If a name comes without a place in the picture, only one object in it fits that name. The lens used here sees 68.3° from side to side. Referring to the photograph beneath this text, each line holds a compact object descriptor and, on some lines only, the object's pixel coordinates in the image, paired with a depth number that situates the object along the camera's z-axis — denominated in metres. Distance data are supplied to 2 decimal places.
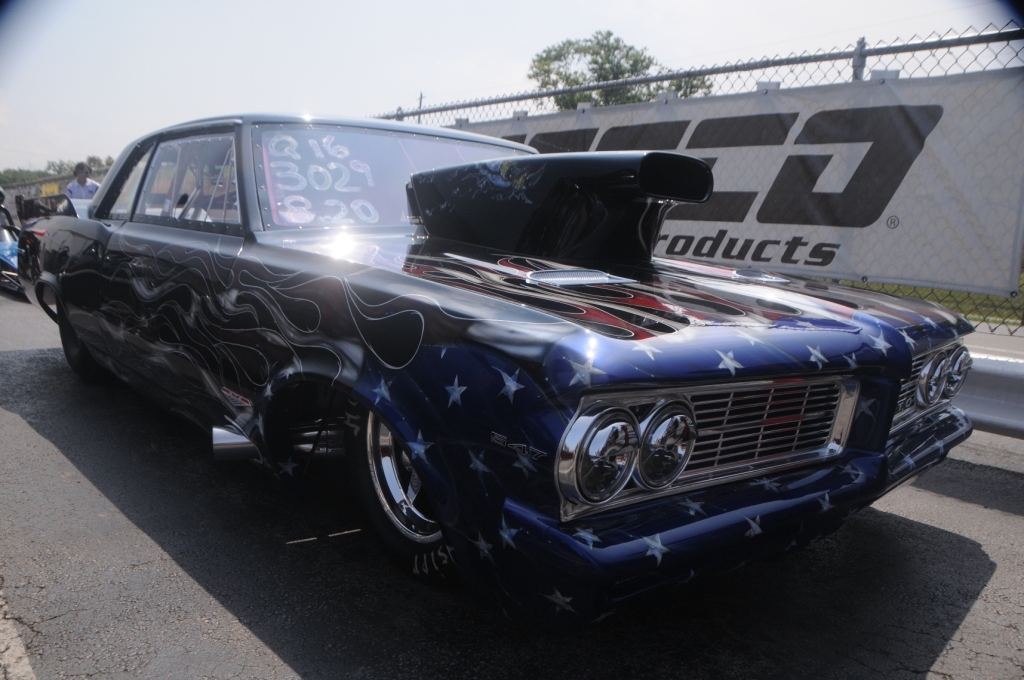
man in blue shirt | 10.12
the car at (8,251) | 8.02
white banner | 4.50
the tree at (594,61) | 56.16
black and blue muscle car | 1.57
